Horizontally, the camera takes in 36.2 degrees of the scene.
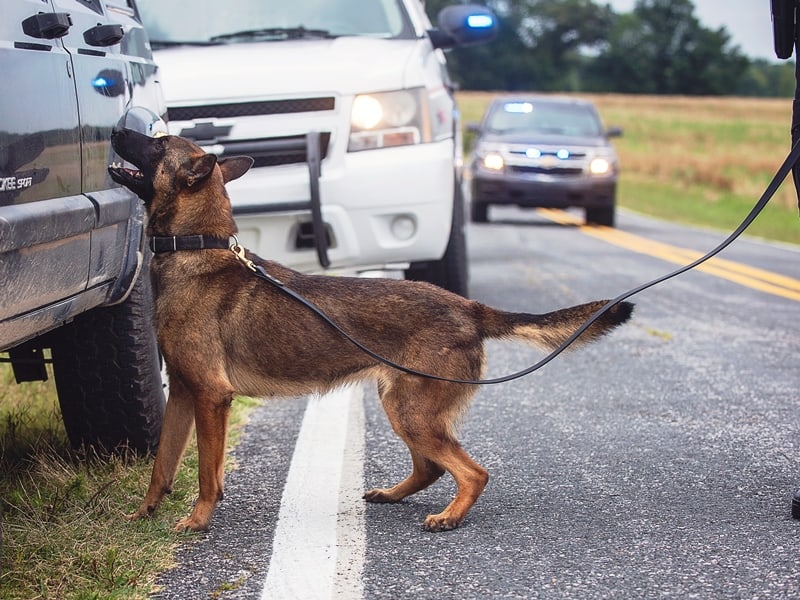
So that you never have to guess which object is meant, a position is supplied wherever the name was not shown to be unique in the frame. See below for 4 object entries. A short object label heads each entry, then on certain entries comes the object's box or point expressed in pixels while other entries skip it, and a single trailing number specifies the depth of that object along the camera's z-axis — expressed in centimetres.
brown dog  395
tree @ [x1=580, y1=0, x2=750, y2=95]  11350
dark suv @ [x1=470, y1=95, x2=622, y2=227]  1747
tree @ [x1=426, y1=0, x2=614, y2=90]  10650
